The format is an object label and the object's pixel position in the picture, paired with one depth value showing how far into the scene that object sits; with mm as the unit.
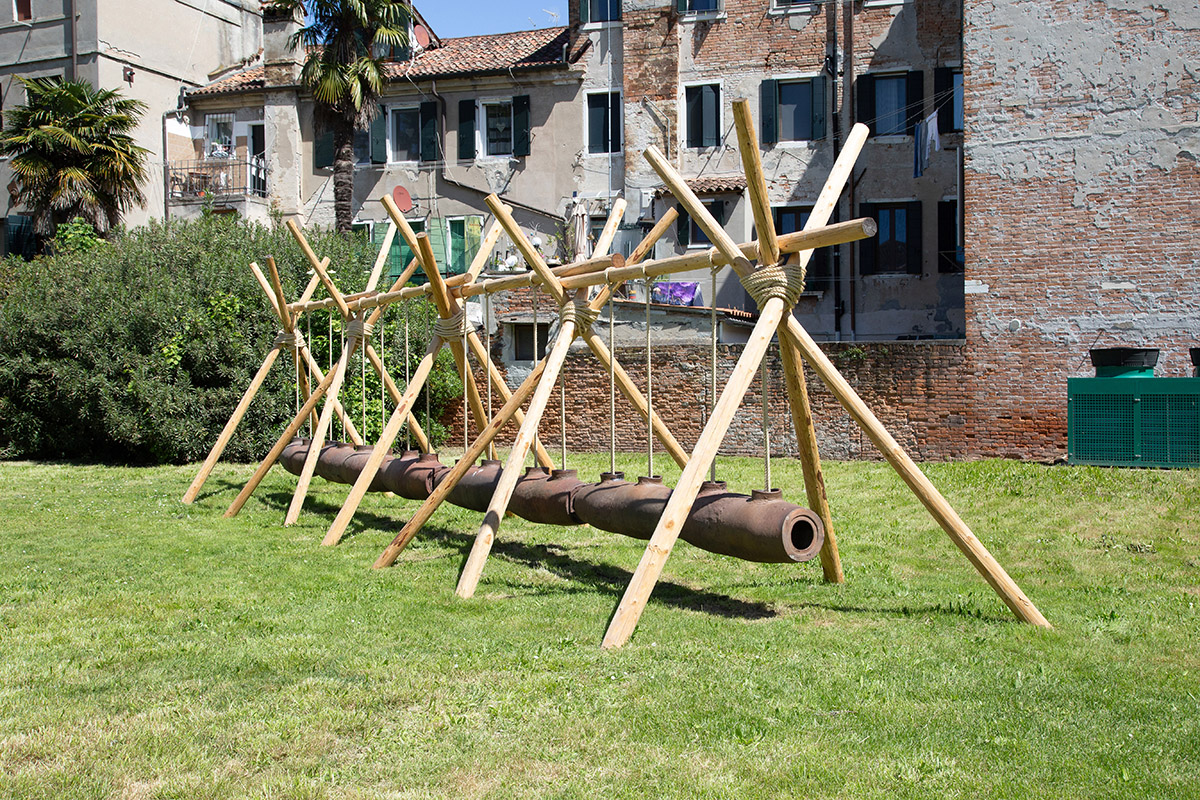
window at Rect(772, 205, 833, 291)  26766
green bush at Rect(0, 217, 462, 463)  20812
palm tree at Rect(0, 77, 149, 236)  26438
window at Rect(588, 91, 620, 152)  28547
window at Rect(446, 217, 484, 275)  29547
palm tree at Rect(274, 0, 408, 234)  26938
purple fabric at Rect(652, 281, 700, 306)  25812
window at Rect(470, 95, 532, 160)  29938
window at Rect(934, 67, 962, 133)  25297
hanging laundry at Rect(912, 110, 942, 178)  24281
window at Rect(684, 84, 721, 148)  27344
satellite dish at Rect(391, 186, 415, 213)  28281
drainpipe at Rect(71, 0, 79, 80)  30531
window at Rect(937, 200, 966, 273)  25562
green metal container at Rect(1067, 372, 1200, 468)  17078
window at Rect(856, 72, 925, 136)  25828
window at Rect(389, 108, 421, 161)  30531
